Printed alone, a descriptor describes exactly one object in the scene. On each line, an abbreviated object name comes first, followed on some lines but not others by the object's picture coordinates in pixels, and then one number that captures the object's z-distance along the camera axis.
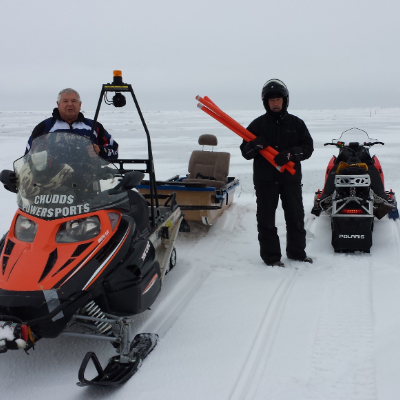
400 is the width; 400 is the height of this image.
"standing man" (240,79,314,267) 4.09
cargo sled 4.97
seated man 3.45
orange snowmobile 2.18
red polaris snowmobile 4.40
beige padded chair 6.05
